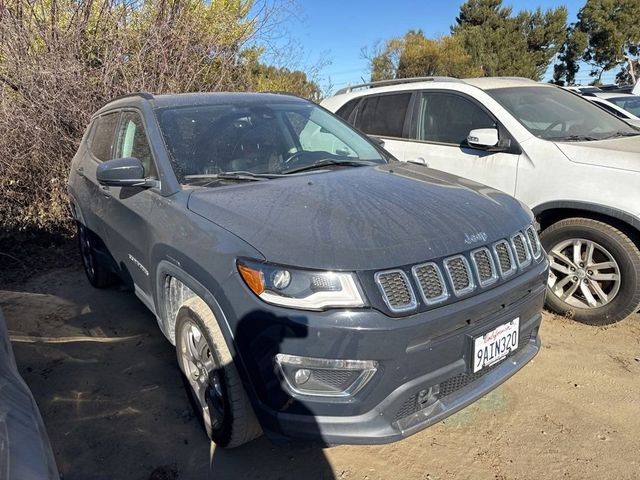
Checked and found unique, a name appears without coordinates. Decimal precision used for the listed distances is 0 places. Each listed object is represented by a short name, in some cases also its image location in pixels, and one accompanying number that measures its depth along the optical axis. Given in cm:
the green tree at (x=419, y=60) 2848
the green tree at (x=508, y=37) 3253
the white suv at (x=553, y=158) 342
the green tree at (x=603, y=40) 3259
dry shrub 623
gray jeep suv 191
